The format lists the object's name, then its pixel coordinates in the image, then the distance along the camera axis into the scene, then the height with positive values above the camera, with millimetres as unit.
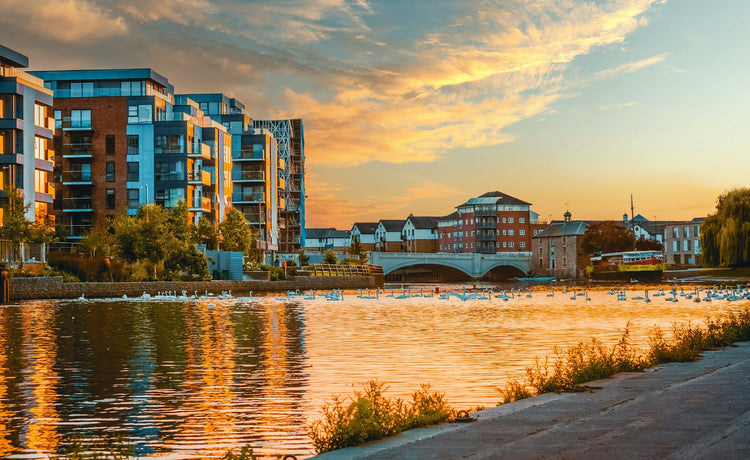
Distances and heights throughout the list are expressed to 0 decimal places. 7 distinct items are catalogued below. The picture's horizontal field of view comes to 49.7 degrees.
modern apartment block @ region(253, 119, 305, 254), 120125 +13826
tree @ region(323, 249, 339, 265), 99250 +1464
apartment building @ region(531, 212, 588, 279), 147500 +2624
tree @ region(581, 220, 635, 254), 142875 +4708
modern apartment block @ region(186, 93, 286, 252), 101625 +11819
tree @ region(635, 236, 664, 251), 158750 +3785
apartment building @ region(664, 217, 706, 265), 153875 +4041
